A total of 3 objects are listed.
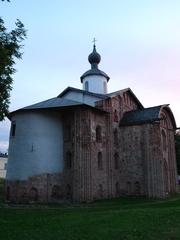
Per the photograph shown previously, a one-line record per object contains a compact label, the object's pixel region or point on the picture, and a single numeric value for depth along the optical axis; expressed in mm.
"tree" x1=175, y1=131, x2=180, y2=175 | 24601
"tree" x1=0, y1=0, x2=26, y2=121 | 7748
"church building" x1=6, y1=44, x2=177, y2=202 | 14434
